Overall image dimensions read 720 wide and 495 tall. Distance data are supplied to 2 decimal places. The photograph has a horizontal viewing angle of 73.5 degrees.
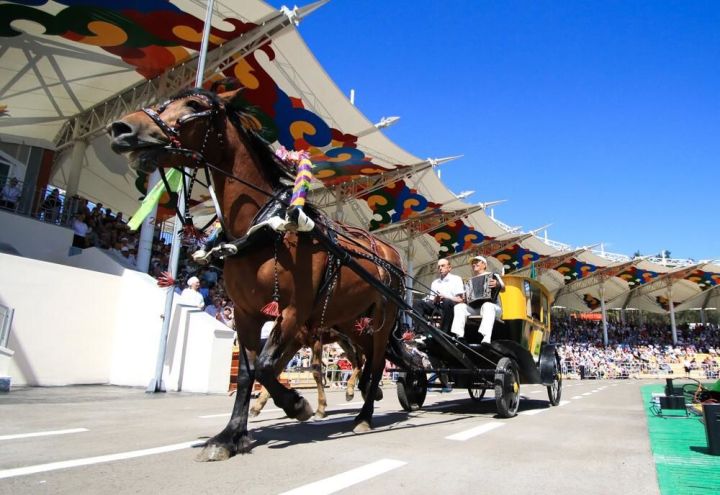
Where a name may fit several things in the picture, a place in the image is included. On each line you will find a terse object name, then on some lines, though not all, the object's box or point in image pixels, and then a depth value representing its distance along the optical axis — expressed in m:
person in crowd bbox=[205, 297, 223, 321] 13.01
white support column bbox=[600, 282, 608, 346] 43.88
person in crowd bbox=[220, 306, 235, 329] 10.69
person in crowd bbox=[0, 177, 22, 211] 11.95
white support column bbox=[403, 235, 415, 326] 30.98
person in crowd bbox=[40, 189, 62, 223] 13.00
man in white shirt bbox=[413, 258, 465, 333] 6.61
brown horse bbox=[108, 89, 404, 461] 3.39
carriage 5.97
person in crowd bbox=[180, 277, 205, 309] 10.03
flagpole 8.95
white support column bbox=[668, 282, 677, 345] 46.72
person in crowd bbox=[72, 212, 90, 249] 13.60
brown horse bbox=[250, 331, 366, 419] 6.02
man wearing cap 6.18
